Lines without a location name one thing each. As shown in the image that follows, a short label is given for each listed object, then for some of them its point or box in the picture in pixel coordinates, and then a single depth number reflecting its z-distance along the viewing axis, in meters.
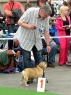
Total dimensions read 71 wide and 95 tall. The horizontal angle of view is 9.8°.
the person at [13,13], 11.53
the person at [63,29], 10.82
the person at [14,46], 10.14
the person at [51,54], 10.55
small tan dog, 8.01
